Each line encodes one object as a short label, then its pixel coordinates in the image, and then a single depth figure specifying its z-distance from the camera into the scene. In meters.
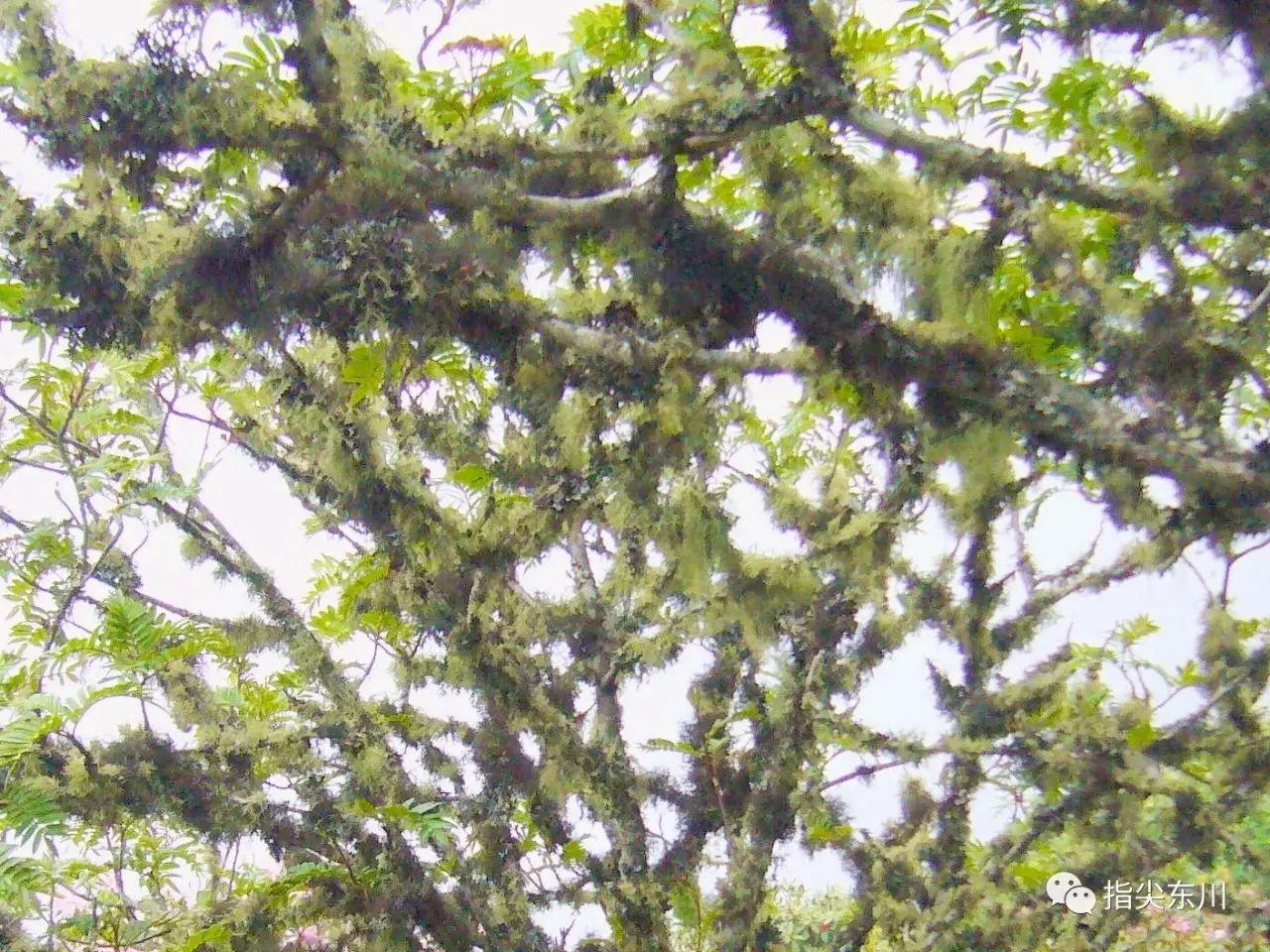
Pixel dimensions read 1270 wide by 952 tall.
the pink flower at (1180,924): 3.82
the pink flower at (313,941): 2.64
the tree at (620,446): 1.57
